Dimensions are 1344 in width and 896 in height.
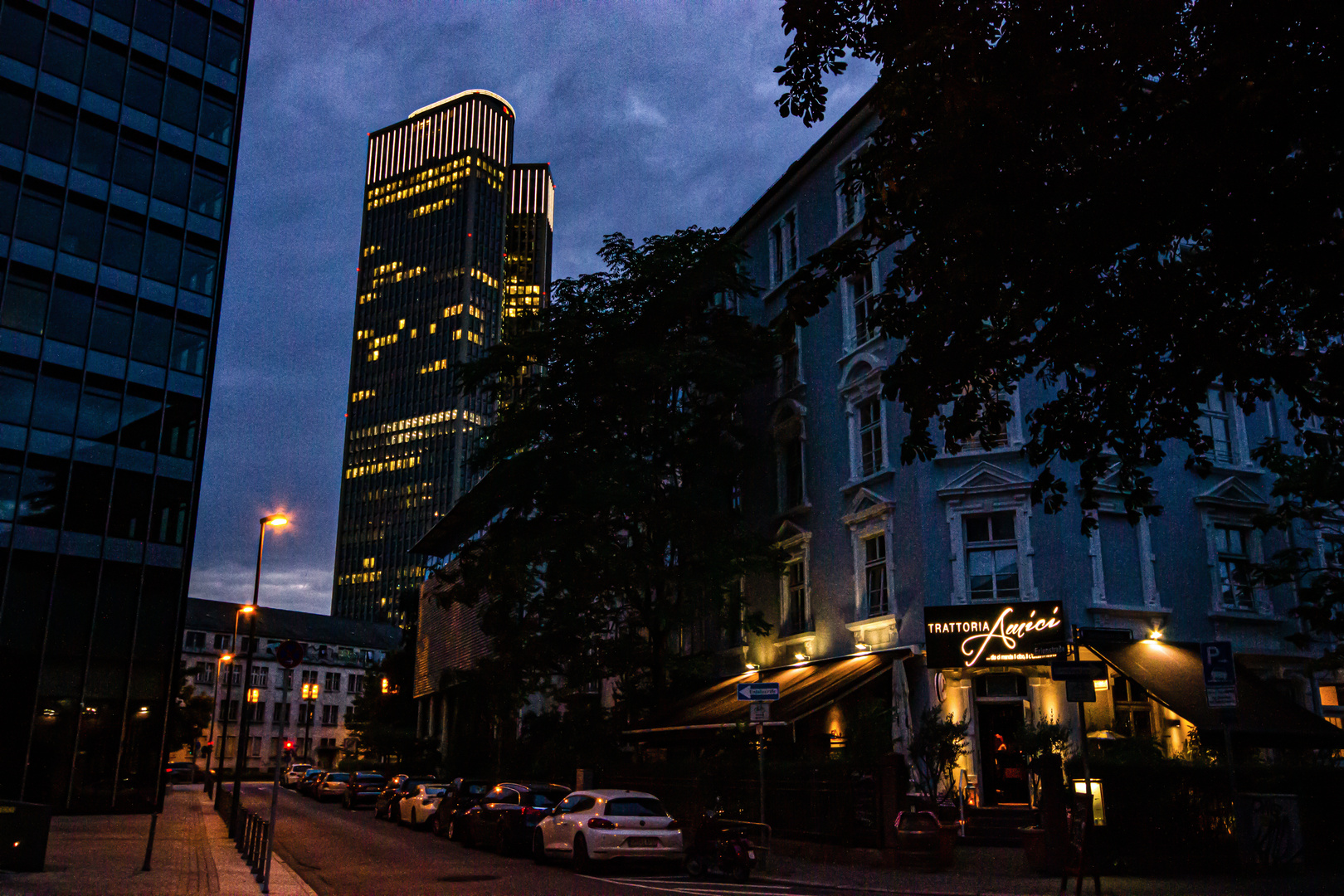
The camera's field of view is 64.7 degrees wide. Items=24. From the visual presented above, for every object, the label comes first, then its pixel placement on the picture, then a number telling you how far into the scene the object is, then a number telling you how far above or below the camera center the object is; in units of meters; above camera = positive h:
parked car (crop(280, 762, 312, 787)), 65.62 -3.61
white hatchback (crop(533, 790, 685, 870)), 18.22 -1.91
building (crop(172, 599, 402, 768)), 117.00 +4.60
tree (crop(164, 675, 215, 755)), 65.31 -0.15
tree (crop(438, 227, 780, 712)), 29.39 +7.13
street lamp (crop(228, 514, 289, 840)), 25.58 -0.28
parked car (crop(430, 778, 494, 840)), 25.61 -2.17
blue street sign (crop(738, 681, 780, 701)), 18.69 +0.47
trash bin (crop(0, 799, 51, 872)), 16.20 -1.83
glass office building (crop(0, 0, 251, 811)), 33.53 +11.14
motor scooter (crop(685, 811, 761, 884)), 16.91 -2.10
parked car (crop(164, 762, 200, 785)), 89.12 -4.85
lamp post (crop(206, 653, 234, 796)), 109.59 +1.41
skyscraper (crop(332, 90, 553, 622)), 167.75 +57.01
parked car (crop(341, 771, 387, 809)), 44.41 -3.03
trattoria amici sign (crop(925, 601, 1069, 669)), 21.98 +1.78
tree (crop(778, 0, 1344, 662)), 9.09 +4.85
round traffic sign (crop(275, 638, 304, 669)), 16.67 +0.95
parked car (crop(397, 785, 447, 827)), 30.52 -2.53
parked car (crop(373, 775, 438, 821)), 33.78 -2.48
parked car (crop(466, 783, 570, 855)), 21.98 -2.01
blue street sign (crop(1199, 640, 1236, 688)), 14.15 +0.76
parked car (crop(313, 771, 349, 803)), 48.50 -3.15
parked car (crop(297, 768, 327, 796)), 53.56 -3.34
